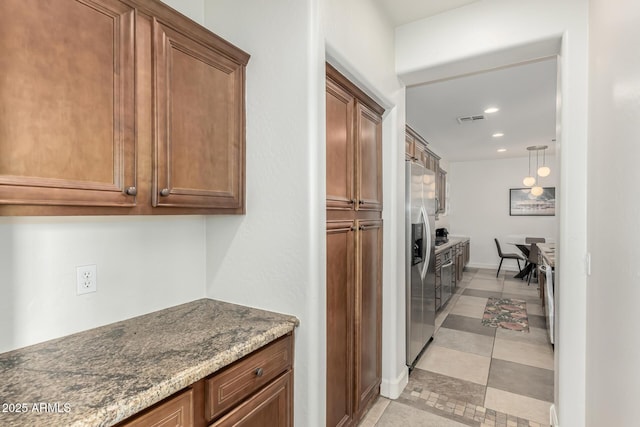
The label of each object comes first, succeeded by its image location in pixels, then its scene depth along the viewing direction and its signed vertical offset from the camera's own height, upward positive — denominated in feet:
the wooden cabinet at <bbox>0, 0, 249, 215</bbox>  3.02 +1.16
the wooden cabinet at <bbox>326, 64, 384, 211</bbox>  5.91 +1.32
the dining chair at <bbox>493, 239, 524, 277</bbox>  22.16 -3.38
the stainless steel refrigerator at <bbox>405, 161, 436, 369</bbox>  8.86 -1.45
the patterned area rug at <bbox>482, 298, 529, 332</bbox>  12.82 -4.76
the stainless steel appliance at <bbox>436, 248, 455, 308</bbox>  13.67 -3.21
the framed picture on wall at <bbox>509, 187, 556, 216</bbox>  23.20 +0.51
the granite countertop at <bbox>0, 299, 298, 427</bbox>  2.64 -1.67
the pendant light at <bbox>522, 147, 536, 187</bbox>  19.62 +1.74
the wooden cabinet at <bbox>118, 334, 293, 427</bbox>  3.15 -2.23
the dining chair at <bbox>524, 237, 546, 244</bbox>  21.85 -2.17
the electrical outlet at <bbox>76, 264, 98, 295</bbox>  4.19 -0.95
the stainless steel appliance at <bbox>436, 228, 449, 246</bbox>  18.33 -1.44
